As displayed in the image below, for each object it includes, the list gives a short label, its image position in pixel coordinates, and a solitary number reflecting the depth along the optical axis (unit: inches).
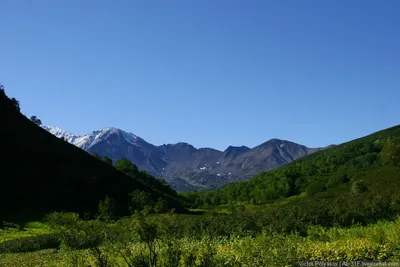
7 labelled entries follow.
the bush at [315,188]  6368.6
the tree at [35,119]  6948.8
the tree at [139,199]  3759.8
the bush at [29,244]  1438.2
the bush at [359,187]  3847.9
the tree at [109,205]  3378.4
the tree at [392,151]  3134.8
